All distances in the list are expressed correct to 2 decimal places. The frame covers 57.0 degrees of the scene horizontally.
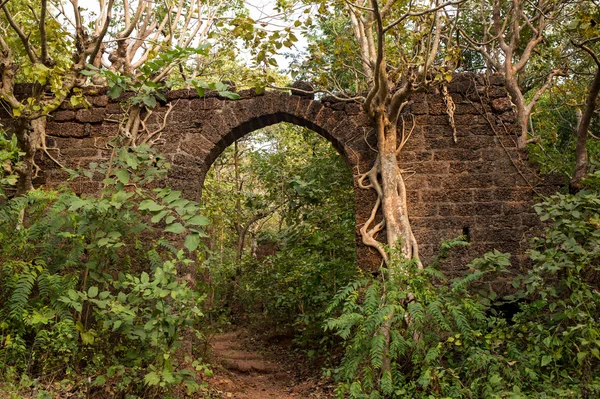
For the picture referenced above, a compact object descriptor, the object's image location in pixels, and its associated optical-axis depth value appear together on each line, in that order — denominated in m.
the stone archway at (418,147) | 5.45
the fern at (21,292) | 4.07
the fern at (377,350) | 3.98
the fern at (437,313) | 4.11
